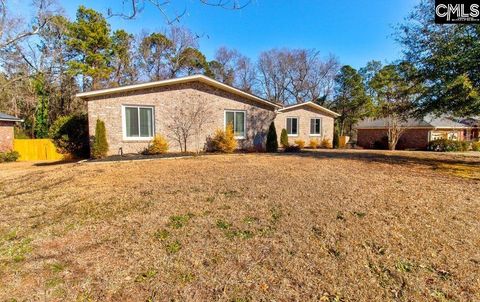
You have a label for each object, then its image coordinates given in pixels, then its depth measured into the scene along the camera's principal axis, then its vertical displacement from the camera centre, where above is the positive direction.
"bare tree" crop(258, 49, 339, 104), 35.50 +9.82
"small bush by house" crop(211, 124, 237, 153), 13.15 +0.08
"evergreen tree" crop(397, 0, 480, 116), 8.05 +2.73
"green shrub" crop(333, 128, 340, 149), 21.98 +0.09
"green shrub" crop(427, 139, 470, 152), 20.47 -0.48
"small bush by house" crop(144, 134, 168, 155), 11.76 -0.13
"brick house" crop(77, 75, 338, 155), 11.38 +1.74
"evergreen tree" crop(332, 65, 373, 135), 31.30 +5.40
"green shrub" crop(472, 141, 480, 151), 21.92 -0.61
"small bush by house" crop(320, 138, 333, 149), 21.00 -0.24
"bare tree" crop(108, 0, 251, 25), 3.54 +1.99
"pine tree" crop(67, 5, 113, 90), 21.11 +8.78
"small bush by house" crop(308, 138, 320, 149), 20.00 -0.18
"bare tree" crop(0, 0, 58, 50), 9.84 +5.46
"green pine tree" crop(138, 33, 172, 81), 28.30 +10.38
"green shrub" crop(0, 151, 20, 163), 13.47 -0.59
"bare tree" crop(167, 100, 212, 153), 12.68 +1.11
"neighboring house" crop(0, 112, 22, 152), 13.97 +0.77
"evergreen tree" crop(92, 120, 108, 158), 10.80 +0.09
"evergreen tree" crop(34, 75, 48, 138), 18.86 +2.74
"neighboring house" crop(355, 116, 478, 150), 22.81 +0.71
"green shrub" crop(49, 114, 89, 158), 13.23 +0.56
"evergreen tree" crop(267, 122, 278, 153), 14.60 +0.11
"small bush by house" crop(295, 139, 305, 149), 18.59 -0.11
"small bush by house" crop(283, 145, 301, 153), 15.49 -0.47
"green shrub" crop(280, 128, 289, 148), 17.67 +0.27
